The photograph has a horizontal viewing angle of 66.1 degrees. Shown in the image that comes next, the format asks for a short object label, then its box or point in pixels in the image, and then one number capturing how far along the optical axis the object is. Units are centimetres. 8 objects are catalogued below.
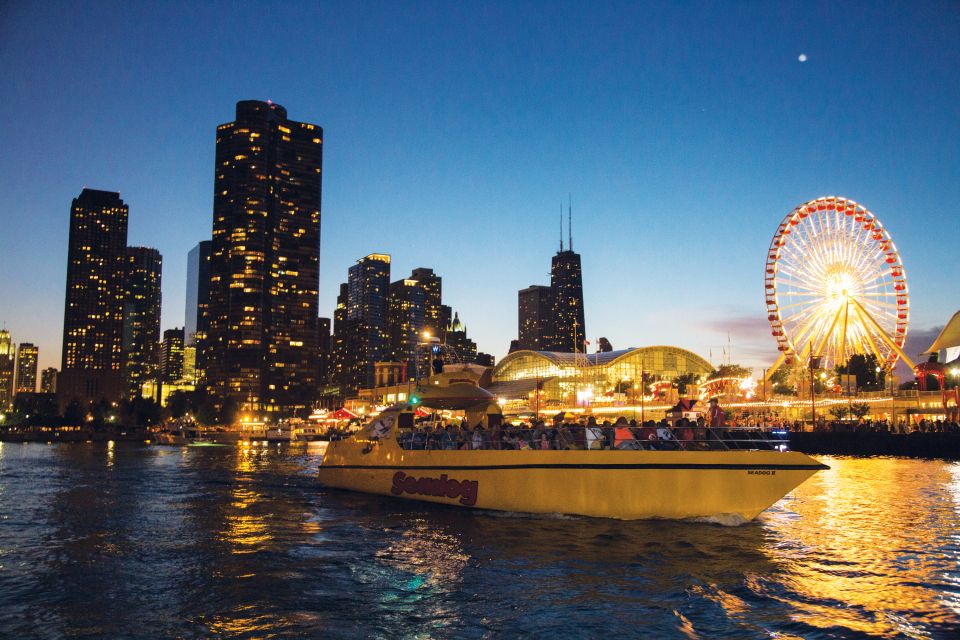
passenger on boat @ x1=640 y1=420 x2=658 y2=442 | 1895
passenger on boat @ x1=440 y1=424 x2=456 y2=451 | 2227
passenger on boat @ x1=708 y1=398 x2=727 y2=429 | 2022
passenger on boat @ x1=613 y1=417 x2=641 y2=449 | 1873
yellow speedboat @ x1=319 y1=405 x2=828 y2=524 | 1783
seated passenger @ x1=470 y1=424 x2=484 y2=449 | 2131
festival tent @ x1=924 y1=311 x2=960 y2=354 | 10138
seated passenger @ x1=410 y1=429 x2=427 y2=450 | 2348
